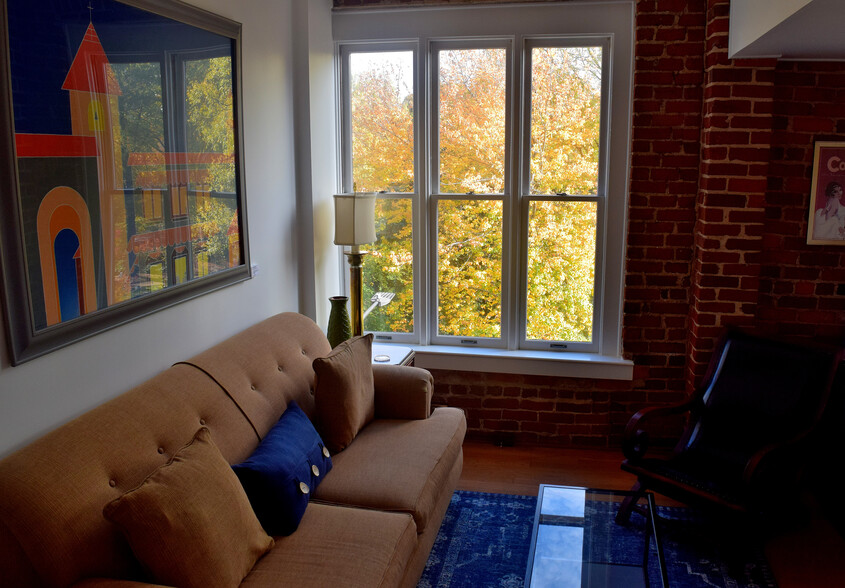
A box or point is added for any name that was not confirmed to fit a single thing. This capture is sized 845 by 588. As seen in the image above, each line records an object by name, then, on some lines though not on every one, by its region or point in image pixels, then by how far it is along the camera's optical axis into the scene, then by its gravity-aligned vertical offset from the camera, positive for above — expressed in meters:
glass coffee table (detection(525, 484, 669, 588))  2.70 -1.43
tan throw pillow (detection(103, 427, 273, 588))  1.97 -0.95
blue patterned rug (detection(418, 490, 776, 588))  3.10 -1.68
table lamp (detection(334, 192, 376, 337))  4.12 -0.24
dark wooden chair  3.26 -1.19
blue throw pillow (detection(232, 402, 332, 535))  2.49 -1.04
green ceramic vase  4.05 -0.76
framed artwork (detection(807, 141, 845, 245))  3.95 -0.06
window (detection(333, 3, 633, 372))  4.25 +0.12
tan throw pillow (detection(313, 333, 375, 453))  3.24 -0.96
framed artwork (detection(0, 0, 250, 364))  2.08 +0.09
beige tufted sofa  1.90 -0.95
